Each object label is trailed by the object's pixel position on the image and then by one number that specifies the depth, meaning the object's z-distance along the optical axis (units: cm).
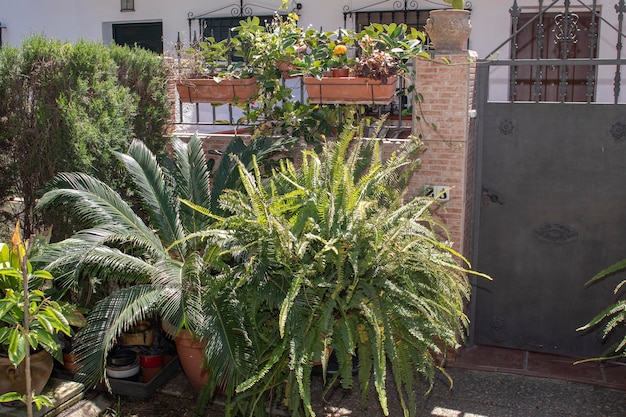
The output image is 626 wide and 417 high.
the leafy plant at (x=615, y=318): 461
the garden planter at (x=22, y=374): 465
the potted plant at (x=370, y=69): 551
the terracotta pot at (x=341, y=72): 573
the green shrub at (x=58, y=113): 543
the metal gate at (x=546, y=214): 568
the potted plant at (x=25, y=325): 405
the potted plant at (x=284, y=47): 587
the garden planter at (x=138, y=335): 546
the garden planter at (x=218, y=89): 610
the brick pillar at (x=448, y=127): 550
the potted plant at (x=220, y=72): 607
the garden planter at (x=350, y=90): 558
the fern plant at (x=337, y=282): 425
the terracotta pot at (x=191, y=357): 500
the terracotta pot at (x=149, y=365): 529
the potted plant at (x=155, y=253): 436
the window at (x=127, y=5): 1079
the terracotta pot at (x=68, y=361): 524
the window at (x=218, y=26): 1026
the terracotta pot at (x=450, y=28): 542
